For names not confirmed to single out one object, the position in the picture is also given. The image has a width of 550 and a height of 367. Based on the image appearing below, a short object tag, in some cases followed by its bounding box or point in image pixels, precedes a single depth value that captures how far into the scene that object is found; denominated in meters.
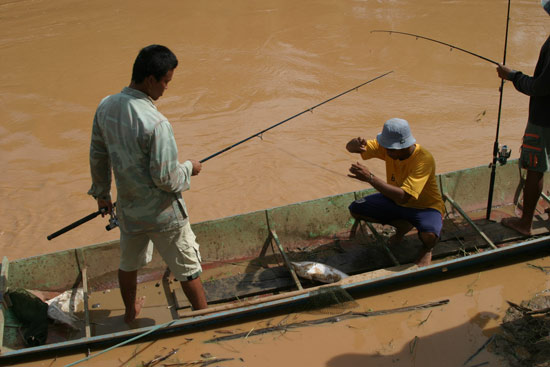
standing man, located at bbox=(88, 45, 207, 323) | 3.23
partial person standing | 4.39
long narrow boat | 4.19
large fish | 4.51
